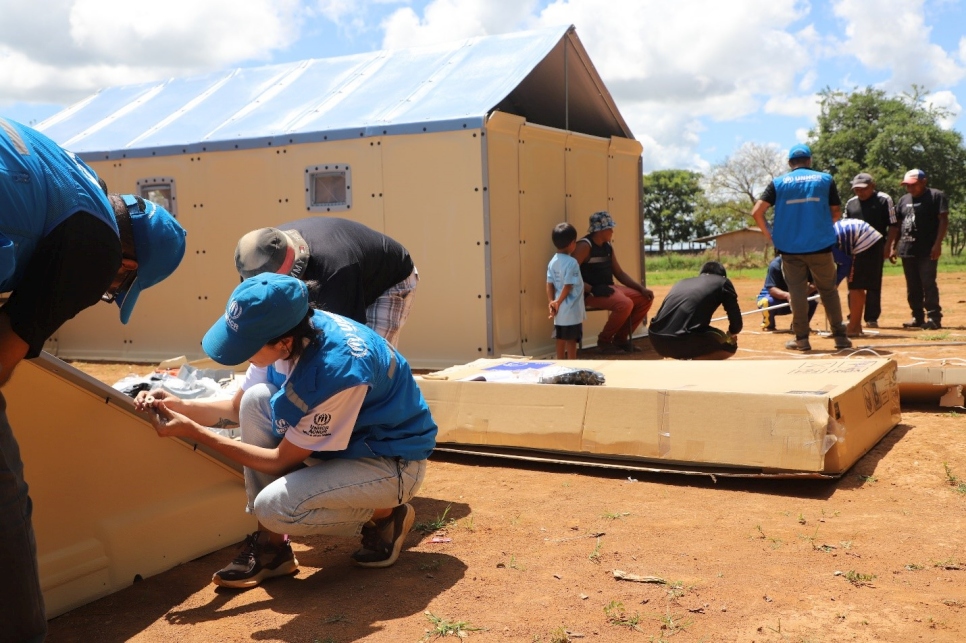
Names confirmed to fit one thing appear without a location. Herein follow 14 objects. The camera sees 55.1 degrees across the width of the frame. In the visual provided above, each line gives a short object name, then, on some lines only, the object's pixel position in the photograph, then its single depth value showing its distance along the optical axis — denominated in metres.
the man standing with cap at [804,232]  8.09
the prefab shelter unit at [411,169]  8.25
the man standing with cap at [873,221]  9.85
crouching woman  2.89
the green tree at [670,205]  88.81
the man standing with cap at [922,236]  10.01
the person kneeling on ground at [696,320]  7.09
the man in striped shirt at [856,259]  9.70
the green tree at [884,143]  40.19
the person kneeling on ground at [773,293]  10.64
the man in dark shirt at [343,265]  3.54
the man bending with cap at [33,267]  2.04
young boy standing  8.07
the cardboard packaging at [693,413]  4.22
